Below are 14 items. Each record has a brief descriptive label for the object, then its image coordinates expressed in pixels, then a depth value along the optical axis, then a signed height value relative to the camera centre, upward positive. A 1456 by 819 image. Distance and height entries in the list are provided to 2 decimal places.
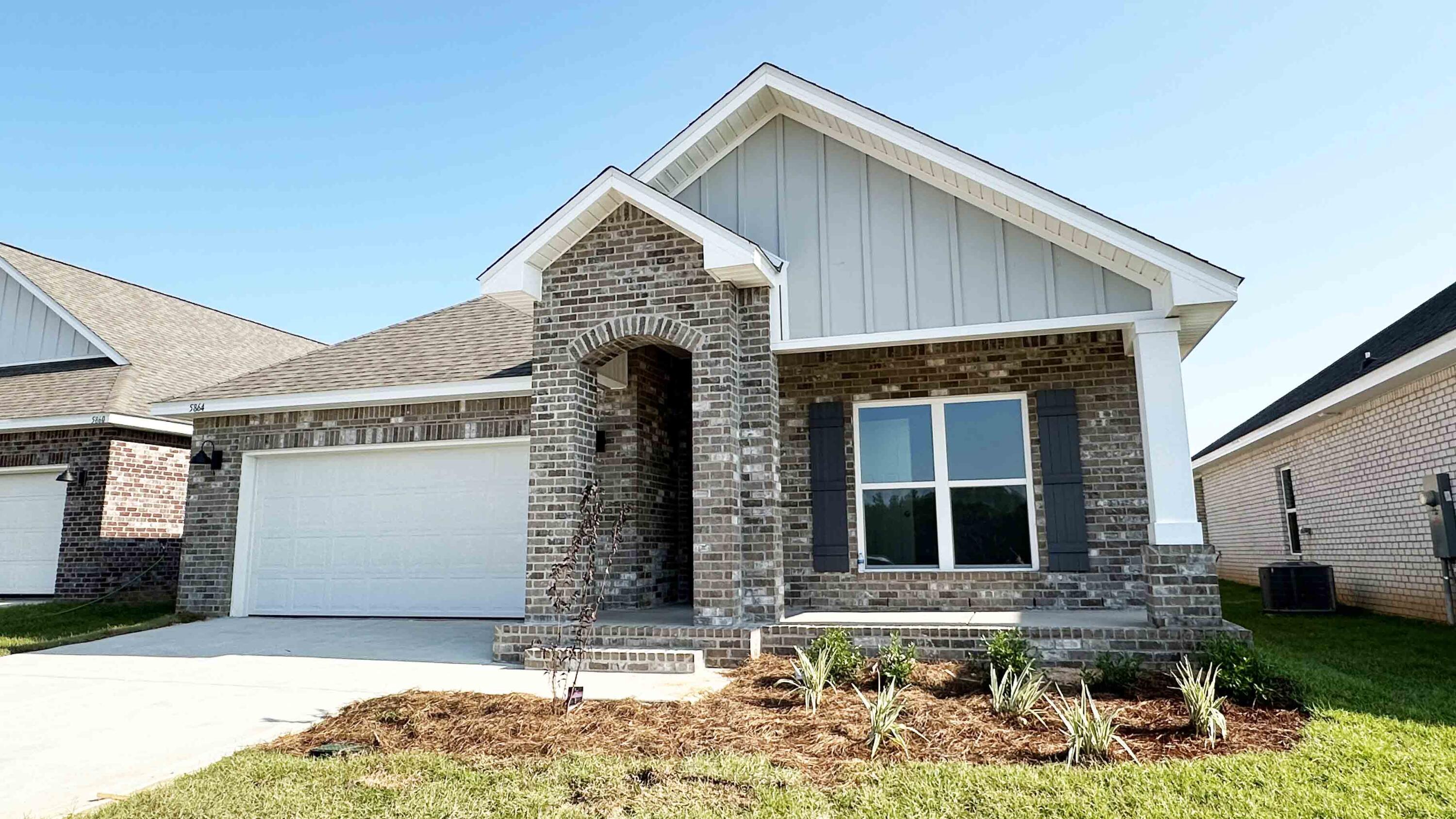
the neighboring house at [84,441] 12.88 +1.56
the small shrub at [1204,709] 4.86 -1.06
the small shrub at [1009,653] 6.34 -0.93
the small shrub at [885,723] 4.79 -1.12
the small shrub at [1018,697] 5.41 -1.10
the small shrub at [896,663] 6.46 -1.02
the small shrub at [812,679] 5.89 -1.07
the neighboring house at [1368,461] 10.12 +1.02
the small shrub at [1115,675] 6.23 -1.09
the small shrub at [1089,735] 4.49 -1.11
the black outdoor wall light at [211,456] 11.77 +1.15
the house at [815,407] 7.70 +1.42
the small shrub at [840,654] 6.60 -0.98
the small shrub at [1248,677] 5.68 -1.03
